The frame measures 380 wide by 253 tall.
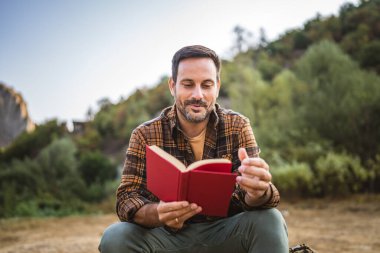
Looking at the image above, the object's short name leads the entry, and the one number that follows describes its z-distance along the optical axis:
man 1.75
